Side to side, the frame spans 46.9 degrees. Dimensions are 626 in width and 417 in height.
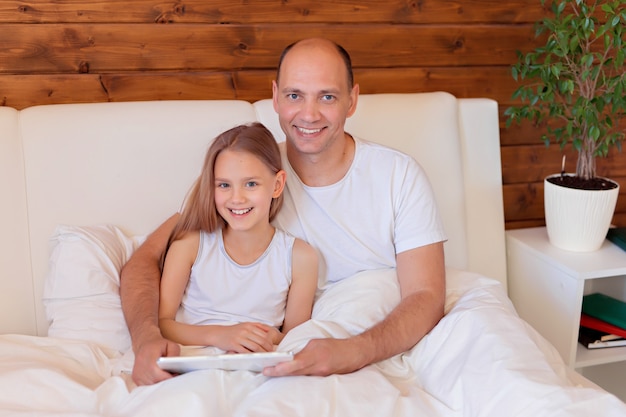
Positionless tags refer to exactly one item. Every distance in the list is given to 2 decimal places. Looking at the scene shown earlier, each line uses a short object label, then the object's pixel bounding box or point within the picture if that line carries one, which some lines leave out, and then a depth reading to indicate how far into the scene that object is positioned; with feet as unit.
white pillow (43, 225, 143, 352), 5.53
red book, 7.02
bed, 4.46
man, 5.51
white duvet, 4.29
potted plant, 6.59
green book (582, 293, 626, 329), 7.06
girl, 5.44
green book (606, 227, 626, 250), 7.20
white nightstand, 6.73
